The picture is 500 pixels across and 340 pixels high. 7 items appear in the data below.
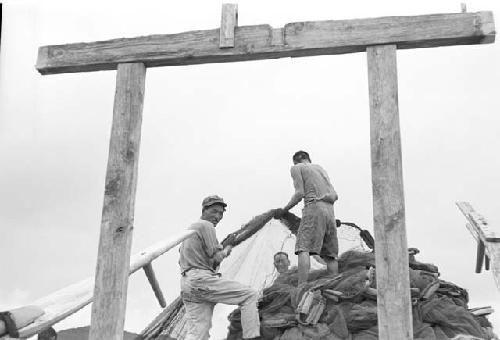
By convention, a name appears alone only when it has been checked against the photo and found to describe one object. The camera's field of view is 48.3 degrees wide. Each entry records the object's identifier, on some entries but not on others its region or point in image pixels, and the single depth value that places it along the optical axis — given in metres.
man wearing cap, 5.26
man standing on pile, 6.00
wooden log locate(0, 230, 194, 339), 3.24
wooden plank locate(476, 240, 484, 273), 6.84
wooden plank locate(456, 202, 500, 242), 5.59
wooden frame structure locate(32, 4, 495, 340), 3.57
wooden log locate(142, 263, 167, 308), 6.29
